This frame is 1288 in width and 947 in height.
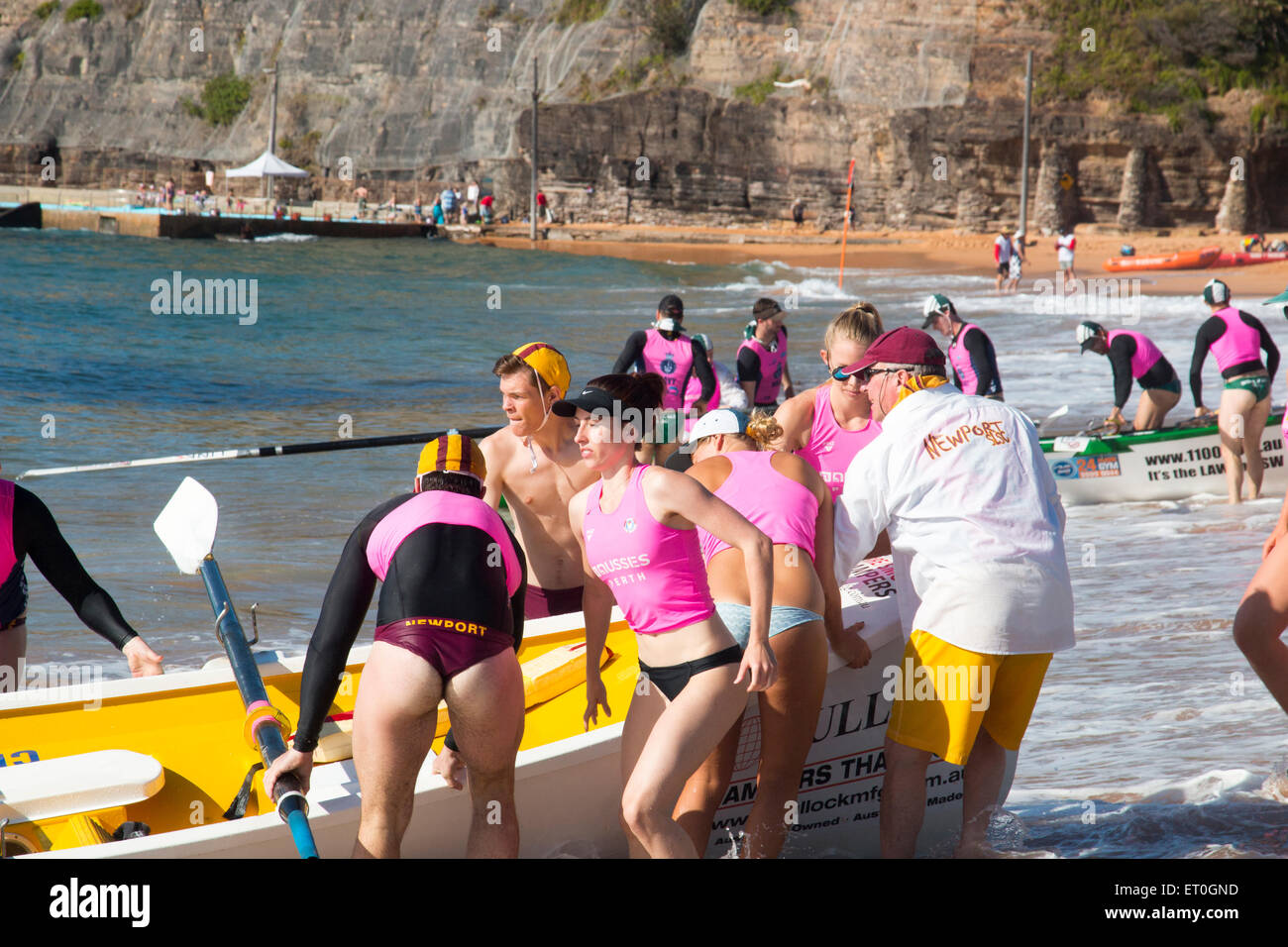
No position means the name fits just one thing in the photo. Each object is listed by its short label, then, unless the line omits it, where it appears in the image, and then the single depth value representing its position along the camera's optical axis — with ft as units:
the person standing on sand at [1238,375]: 32.45
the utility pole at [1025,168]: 137.49
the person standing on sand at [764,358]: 33.73
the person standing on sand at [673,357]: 31.35
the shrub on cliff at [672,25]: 190.49
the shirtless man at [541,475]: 16.71
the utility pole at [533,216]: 165.07
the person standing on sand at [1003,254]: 109.91
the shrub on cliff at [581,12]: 203.92
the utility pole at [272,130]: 192.24
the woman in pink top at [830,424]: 17.78
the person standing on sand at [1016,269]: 110.93
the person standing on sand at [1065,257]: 112.68
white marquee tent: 174.19
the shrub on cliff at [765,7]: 182.70
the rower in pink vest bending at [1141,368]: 36.81
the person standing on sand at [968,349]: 29.60
